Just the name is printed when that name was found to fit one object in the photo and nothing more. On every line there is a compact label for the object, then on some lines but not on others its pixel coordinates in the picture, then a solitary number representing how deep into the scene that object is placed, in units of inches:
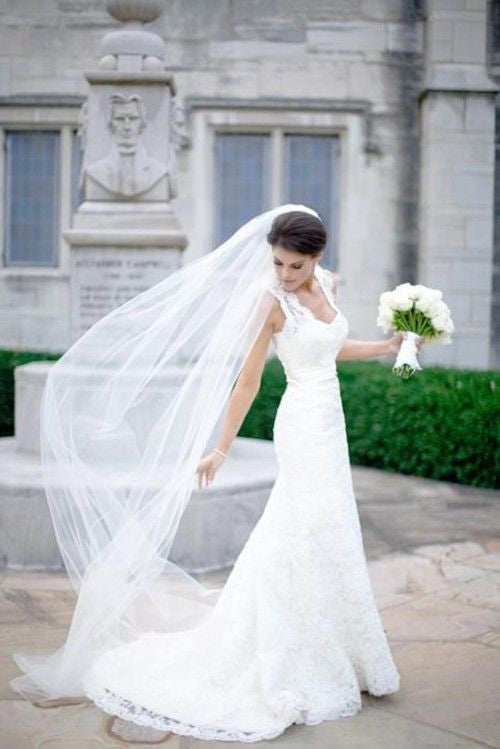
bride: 127.9
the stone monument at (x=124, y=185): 240.7
